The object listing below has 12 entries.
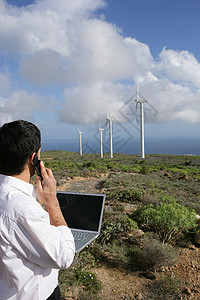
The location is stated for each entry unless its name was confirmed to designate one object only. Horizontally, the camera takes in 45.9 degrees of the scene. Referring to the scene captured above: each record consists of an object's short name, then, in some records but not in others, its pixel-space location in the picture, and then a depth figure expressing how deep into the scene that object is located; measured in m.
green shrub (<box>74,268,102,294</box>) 3.44
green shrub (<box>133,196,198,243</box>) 4.72
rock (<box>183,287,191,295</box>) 3.40
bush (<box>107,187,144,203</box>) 8.69
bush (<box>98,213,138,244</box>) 4.90
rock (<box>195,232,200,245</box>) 4.95
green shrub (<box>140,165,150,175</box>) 17.26
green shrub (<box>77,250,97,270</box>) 4.00
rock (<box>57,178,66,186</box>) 12.20
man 1.28
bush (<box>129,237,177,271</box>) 4.00
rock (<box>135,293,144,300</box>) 3.26
